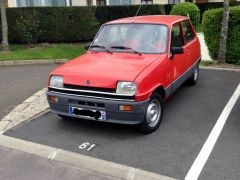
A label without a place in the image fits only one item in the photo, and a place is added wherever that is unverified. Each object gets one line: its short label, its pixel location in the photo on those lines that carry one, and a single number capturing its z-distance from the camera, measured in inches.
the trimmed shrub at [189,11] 549.0
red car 140.5
